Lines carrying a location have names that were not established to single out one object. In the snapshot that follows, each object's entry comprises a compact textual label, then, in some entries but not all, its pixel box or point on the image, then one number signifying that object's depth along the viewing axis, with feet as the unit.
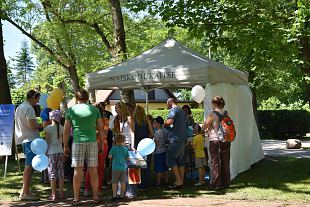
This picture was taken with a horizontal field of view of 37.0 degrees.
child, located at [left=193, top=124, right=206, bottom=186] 30.94
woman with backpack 28.71
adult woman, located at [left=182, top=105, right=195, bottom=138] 35.52
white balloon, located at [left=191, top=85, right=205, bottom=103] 30.42
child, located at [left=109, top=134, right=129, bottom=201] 26.14
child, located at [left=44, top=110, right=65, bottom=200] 26.35
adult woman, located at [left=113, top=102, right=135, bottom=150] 28.14
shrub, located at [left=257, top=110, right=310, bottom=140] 85.40
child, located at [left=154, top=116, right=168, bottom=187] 30.17
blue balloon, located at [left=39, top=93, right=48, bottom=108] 41.99
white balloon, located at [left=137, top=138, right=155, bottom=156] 26.48
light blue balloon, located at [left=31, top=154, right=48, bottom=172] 25.13
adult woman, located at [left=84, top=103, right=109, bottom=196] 27.63
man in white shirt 26.61
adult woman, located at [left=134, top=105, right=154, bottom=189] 28.58
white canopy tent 30.83
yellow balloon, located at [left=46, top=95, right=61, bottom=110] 29.35
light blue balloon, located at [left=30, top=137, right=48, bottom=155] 25.40
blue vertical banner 35.58
